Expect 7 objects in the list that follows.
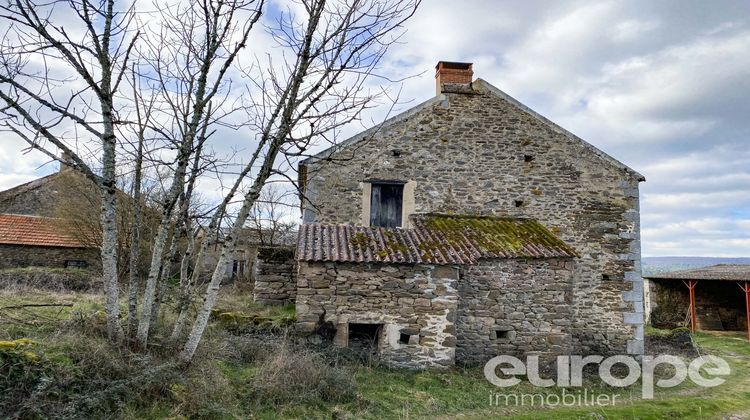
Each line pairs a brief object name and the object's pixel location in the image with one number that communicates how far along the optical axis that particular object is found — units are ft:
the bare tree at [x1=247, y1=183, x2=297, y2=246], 64.28
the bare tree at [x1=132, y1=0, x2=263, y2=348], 19.01
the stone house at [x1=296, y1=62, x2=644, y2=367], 28.48
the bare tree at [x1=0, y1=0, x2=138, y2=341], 16.87
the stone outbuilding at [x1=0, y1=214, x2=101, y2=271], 51.06
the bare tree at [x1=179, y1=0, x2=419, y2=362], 19.26
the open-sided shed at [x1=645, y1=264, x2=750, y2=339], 66.03
